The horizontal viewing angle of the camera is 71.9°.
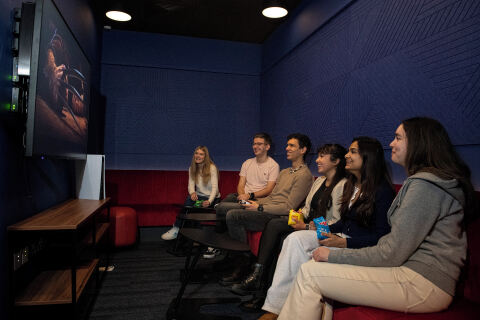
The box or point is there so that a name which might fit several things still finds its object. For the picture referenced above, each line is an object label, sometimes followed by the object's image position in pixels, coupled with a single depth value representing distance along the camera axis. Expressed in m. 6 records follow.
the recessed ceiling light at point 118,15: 4.33
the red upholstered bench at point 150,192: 4.73
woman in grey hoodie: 1.41
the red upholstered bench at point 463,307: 1.39
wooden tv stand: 1.84
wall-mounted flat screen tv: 1.86
